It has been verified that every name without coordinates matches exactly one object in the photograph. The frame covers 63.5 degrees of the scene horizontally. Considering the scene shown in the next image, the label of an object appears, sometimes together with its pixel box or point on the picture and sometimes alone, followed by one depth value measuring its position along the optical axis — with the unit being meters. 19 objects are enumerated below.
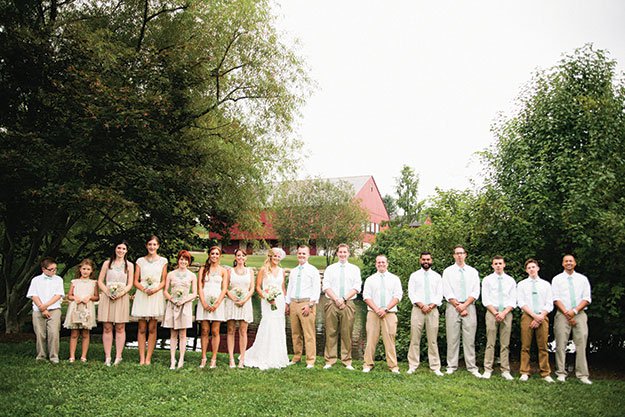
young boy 8.44
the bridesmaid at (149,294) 8.35
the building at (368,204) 51.58
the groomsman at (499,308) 8.67
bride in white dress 8.79
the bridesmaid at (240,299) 8.59
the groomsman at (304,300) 8.85
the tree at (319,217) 41.91
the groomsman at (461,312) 8.80
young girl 8.50
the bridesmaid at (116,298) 8.40
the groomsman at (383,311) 8.70
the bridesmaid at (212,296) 8.43
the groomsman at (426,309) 8.76
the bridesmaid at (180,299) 8.34
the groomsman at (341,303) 8.86
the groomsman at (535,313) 8.54
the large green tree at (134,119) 10.38
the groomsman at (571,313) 8.48
